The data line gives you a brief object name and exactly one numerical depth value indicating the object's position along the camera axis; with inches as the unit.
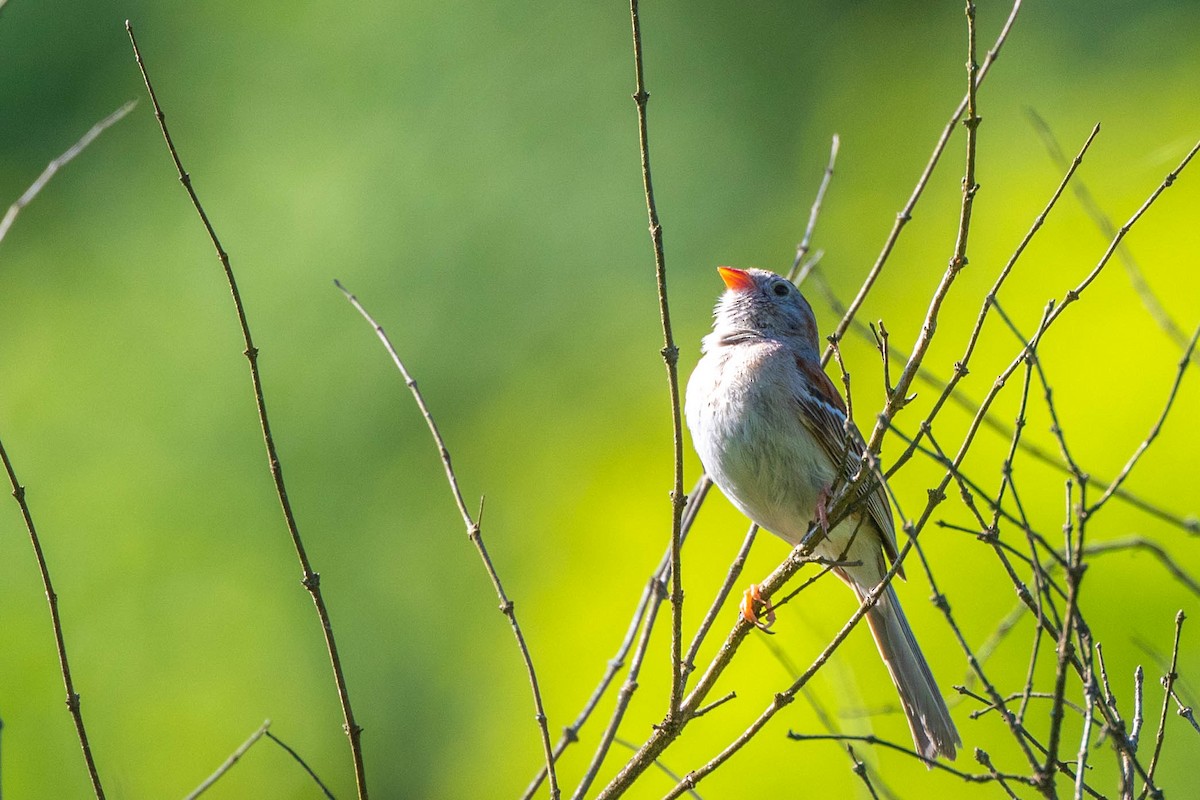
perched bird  355.6
